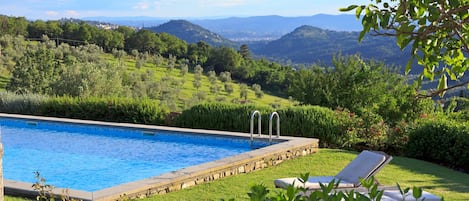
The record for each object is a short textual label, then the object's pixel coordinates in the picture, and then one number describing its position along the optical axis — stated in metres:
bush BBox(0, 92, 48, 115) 15.12
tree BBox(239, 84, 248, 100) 43.56
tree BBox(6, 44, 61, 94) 24.50
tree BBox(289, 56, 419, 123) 13.86
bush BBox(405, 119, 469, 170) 9.94
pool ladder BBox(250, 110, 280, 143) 10.45
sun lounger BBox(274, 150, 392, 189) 6.84
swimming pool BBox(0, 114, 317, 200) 7.94
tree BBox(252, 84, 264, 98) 44.88
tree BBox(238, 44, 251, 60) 62.70
